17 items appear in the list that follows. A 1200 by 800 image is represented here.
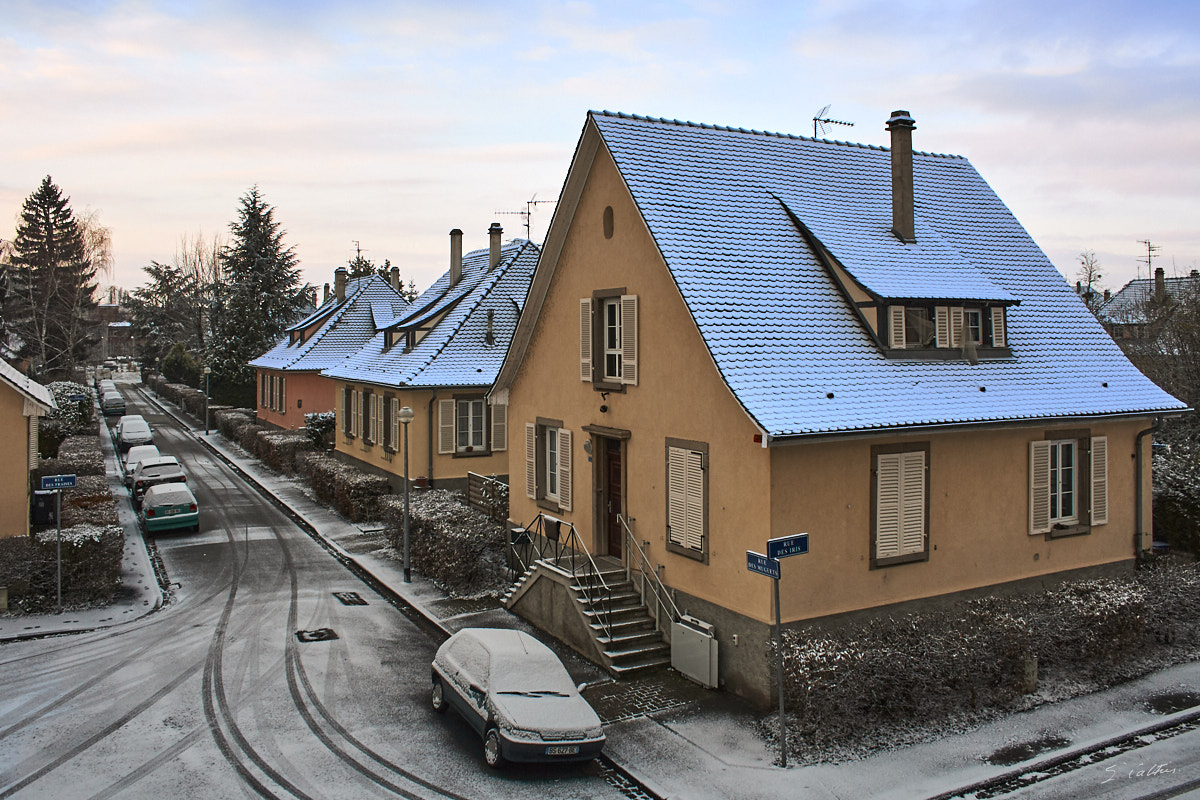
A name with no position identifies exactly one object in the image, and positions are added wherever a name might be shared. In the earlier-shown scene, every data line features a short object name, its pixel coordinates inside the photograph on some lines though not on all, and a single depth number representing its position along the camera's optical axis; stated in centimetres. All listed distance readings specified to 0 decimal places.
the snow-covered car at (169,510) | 2408
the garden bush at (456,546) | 1867
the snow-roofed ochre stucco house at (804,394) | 1271
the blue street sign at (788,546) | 1003
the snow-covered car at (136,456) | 3123
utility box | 1299
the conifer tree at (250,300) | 5484
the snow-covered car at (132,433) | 3931
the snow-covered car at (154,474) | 2839
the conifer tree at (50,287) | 4916
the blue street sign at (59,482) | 1633
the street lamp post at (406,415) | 1855
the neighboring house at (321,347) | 4094
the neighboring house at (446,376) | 2672
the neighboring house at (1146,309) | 3359
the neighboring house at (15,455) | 1847
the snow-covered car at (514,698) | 1036
